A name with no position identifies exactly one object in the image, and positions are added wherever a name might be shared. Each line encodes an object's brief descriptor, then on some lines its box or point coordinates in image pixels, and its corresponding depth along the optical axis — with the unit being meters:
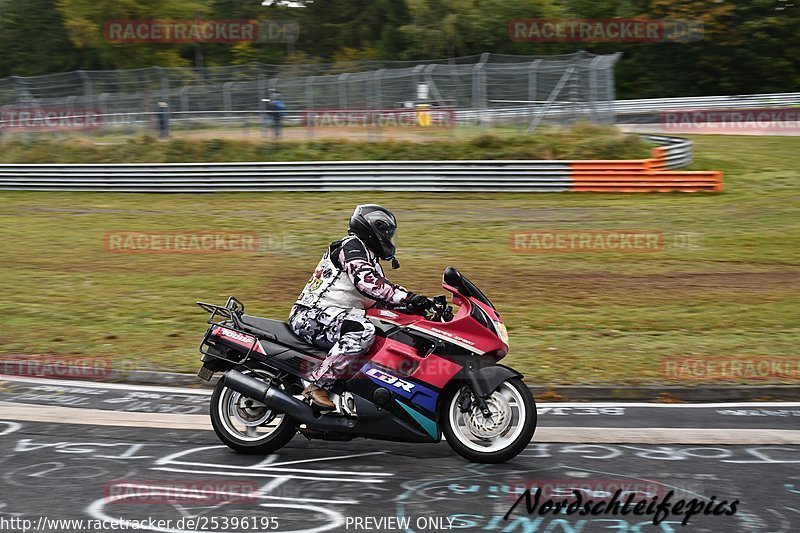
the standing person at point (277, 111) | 27.30
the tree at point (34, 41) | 71.25
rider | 6.72
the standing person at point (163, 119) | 28.25
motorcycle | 6.65
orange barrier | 23.31
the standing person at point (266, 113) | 27.30
